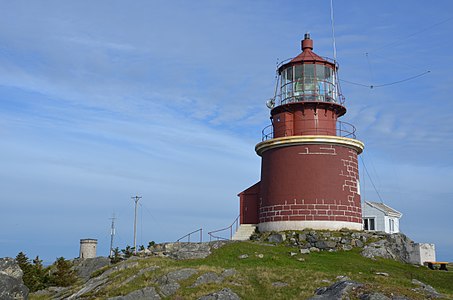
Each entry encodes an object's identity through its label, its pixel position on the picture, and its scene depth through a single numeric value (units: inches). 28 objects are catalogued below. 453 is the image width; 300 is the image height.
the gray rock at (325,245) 1148.5
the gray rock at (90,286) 900.6
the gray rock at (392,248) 1133.1
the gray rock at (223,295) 724.7
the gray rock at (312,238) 1169.3
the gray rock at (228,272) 833.5
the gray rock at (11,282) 880.9
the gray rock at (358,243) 1165.8
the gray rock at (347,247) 1144.1
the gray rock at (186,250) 1061.1
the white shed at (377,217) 1675.7
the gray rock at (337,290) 656.4
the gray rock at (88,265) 1446.9
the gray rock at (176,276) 826.2
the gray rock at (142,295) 778.5
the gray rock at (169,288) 786.7
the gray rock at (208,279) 802.4
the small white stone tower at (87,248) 1972.9
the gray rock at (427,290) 693.5
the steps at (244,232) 1339.8
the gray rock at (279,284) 770.3
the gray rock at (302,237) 1184.9
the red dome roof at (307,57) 1329.0
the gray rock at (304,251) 1091.3
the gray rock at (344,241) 1164.5
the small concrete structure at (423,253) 1259.0
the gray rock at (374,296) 631.2
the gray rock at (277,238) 1203.9
